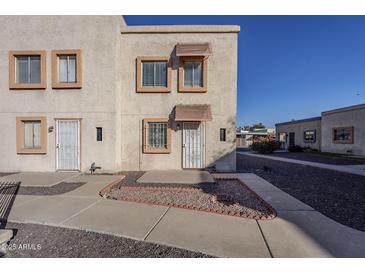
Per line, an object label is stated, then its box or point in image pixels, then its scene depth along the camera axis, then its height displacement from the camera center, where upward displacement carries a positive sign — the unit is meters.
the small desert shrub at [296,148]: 24.73 -1.53
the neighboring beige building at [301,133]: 24.11 +0.30
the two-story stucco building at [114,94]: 9.70 +1.93
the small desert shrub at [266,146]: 22.12 -1.16
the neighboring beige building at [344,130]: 18.50 +0.52
